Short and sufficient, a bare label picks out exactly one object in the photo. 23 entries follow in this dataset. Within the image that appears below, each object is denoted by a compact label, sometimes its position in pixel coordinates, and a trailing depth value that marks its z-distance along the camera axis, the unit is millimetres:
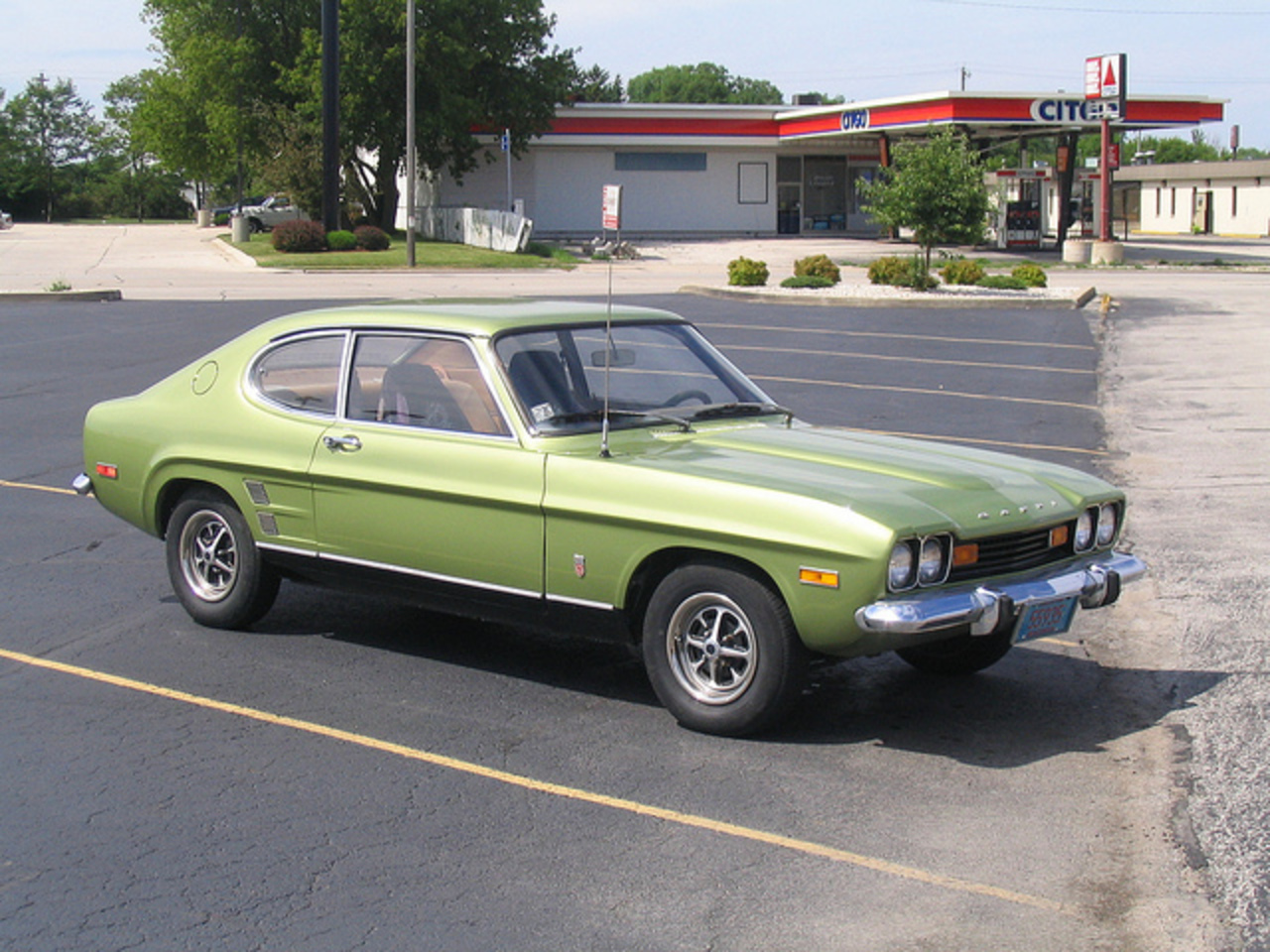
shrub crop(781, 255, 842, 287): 31062
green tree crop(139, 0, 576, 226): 48781
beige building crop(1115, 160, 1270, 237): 71125
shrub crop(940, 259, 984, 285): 30172
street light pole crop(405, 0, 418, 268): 37594
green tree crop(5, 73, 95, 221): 110312
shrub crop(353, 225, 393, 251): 43531
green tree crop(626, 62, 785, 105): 155250
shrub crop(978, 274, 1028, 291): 29047
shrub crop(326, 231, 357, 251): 43062
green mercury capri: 5297
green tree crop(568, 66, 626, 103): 107656
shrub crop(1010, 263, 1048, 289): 30062
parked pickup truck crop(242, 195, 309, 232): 64312
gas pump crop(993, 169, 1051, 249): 48625
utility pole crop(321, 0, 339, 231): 41250
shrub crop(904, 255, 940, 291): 29500
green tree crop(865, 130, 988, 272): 30547
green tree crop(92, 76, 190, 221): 102875
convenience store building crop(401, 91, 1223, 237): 57875
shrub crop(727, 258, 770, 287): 29922
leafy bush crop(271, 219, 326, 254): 42531
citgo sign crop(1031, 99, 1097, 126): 47625
